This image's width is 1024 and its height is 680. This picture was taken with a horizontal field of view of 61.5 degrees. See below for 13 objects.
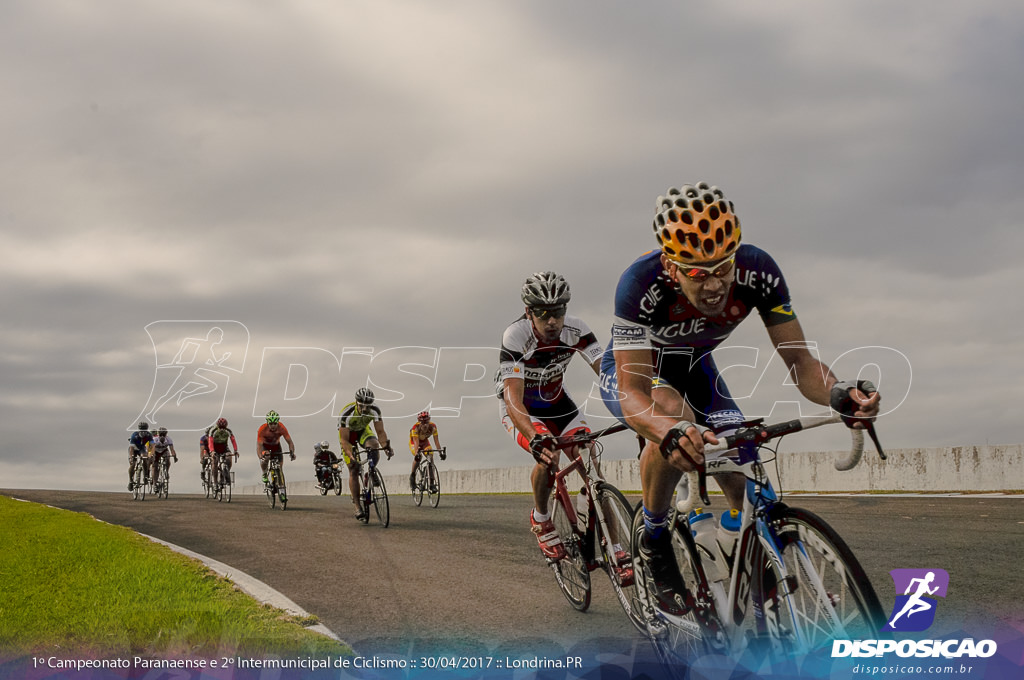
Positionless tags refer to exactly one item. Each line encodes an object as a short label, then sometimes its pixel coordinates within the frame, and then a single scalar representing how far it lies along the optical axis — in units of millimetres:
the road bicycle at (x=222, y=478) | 23906
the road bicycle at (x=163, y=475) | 26984
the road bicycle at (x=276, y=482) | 19391
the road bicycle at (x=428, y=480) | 19250
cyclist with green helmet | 20359
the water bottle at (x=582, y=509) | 6340
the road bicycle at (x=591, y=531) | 5770
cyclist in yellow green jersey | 14297
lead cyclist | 3789
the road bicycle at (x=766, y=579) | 3211
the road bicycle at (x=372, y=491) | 13992
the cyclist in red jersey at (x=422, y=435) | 19953
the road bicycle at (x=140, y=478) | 26312
